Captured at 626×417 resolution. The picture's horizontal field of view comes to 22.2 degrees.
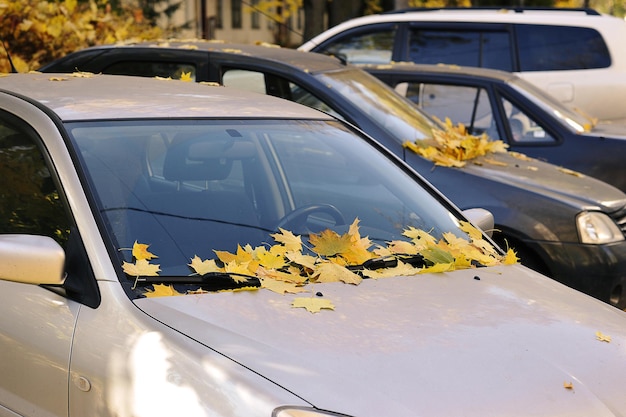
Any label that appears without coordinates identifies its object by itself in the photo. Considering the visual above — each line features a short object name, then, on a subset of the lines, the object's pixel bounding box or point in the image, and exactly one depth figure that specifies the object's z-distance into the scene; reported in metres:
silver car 4.13
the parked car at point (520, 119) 12.44
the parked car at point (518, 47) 16.81
